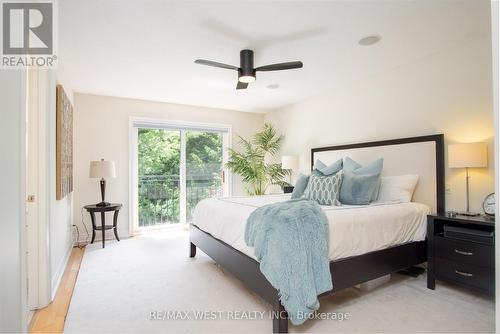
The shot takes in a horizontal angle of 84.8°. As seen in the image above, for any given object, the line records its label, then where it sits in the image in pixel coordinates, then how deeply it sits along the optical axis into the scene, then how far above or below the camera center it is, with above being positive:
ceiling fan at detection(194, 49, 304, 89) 2.74 +0.99
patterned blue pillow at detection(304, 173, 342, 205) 2.97 -0.26
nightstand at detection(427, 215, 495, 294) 2.27 -0.76
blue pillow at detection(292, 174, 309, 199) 3.54 -0.26
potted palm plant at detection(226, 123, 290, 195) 5.21 +0.08
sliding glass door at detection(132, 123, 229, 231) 4.90 -0.07
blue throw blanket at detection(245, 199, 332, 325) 1.80 -0.61
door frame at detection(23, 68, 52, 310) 2.25 -0.24
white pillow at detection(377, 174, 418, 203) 3.11 -0.27
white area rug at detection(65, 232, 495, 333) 2.00 -1.17
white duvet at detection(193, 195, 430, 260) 2.16 -0.53
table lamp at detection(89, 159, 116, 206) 3.96 -0.03
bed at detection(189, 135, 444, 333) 2.12 -0.58
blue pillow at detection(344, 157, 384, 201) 3.25 -0.04
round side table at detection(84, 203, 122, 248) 3.92 -0.68
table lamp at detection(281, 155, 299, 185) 4.84 +0.07
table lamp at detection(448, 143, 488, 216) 2.55 +0.09
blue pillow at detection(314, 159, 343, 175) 3.59 -0.04
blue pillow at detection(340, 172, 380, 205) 2.95 -0.25
